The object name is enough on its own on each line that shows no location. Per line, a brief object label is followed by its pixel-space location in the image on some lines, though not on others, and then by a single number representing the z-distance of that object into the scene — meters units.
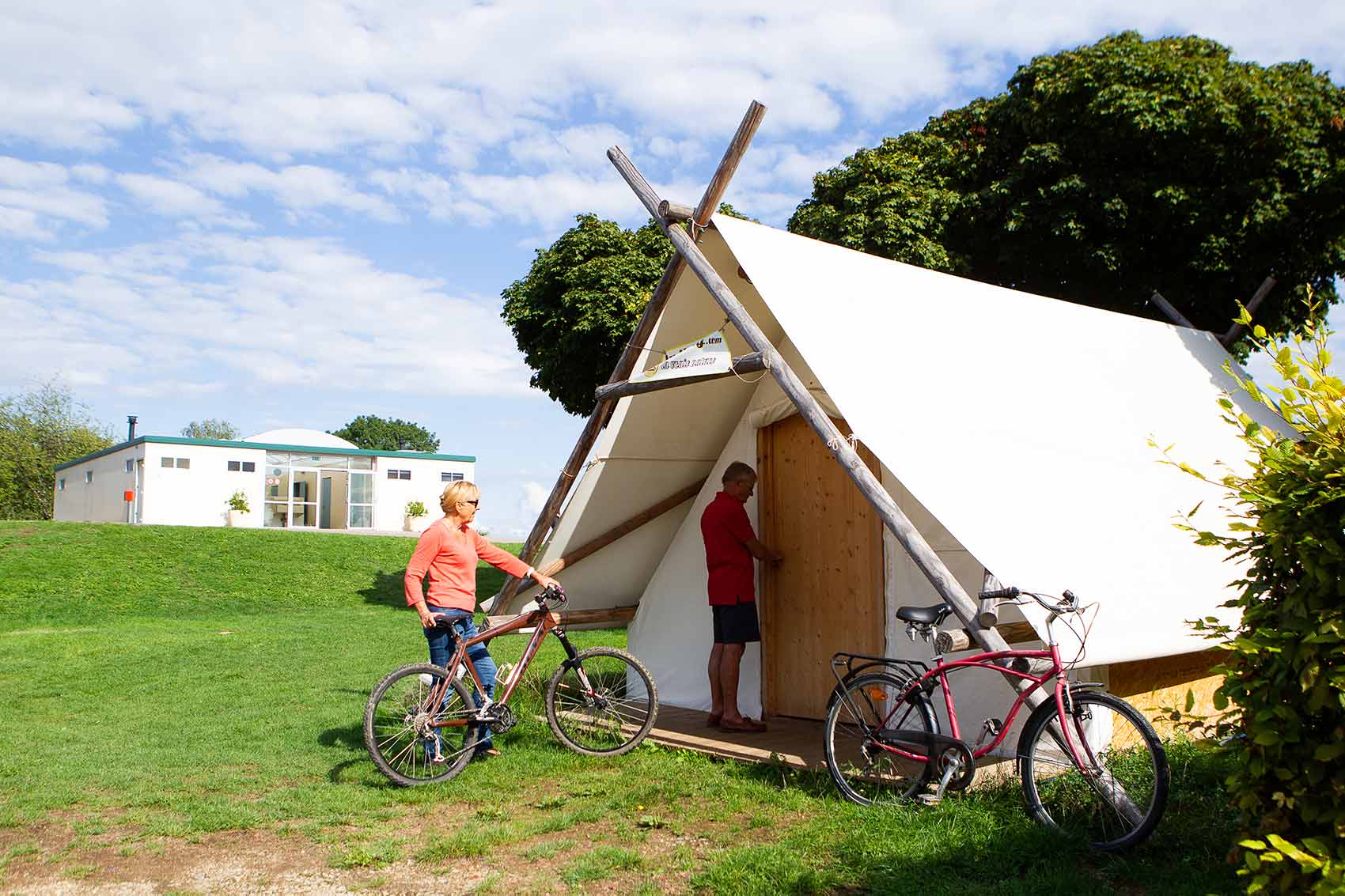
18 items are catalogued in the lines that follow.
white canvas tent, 5.04
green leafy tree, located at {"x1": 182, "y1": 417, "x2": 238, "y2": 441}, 78.56
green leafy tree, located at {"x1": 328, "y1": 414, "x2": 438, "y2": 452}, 87.31
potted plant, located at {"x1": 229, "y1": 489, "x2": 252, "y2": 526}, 30.31
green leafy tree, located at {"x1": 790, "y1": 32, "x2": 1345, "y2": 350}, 15.44
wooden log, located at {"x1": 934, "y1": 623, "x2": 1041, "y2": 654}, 4.67
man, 6.70
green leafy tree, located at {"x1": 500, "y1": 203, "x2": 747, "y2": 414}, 16.44
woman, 5.99
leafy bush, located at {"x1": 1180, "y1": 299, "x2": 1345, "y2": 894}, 2.62
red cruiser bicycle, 4.04
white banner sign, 5.88
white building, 29.66
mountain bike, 5.50
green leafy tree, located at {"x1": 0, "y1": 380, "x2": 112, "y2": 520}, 46.50
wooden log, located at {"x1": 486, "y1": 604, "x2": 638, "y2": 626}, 8.09
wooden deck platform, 5.78
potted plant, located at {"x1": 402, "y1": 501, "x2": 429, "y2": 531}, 32.81
